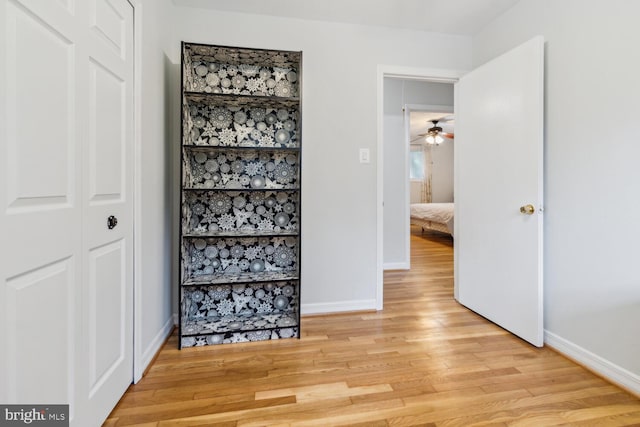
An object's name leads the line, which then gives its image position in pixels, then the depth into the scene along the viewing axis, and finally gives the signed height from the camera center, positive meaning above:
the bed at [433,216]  5.91 -0.21
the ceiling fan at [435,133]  6.63 +1.54
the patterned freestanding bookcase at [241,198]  2.17 +0.05
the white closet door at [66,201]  0.88 +0.01
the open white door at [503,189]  2.06 +0.13
